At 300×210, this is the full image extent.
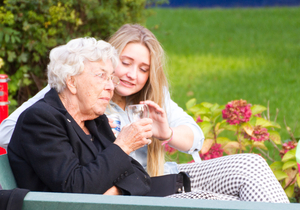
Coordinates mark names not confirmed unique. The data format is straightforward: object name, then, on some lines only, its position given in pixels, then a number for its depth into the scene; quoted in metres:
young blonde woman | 5.00
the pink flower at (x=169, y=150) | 8.05
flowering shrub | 7.27
